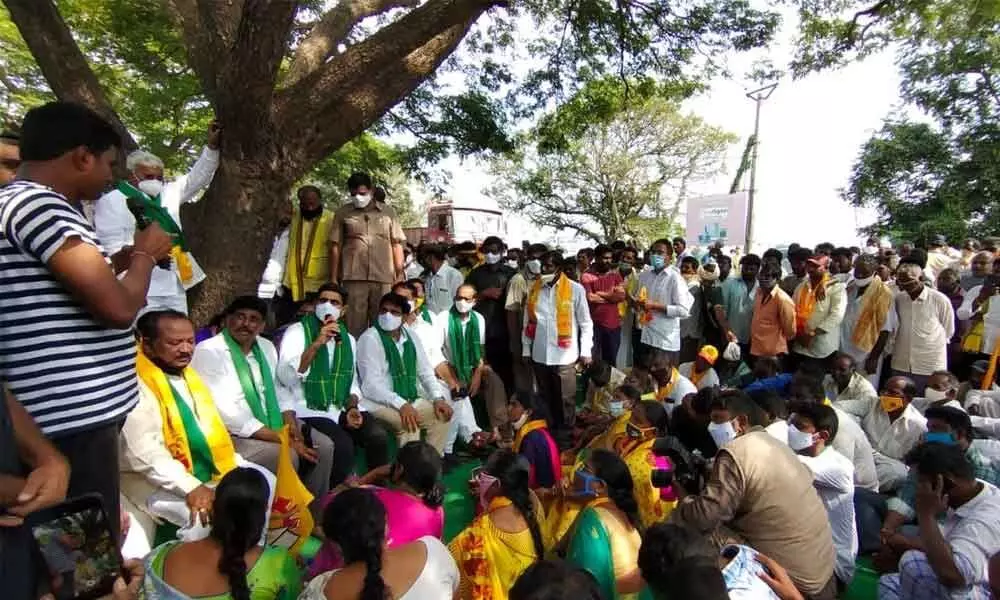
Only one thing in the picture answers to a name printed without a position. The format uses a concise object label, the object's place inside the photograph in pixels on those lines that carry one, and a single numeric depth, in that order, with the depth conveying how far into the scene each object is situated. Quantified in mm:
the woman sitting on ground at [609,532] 2564
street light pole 12773
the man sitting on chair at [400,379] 4703
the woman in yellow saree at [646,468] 3332
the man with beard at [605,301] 7105
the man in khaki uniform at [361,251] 5469
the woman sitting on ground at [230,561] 2055
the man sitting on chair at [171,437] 2721
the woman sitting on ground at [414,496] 2758
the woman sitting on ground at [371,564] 2072
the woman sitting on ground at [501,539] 2666
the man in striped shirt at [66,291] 1530
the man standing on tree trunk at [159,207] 3693
